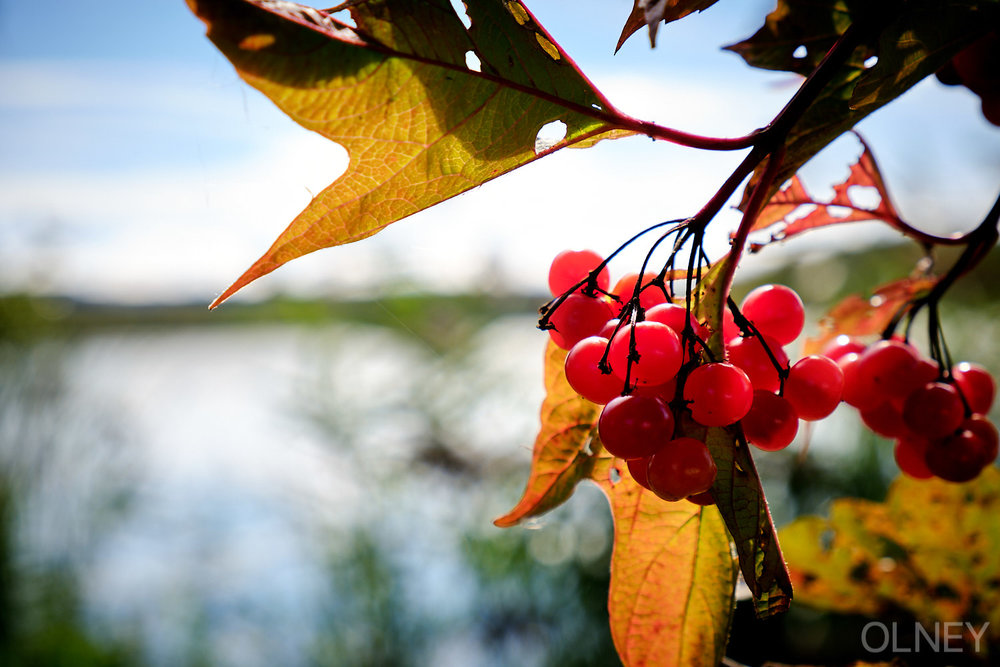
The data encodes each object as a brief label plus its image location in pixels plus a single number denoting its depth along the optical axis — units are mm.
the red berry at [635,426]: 148
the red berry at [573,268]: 192
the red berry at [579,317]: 175
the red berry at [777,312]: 178
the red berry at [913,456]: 232
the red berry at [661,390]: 166
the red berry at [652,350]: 149
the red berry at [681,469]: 142
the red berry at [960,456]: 219
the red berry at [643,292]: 183
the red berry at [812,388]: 168
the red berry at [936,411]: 216
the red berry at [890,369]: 218
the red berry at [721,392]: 145
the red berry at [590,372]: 158
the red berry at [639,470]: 164
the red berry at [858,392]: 224
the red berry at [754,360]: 168
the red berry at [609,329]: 164
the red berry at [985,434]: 223
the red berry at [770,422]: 161
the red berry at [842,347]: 246
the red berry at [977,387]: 247
